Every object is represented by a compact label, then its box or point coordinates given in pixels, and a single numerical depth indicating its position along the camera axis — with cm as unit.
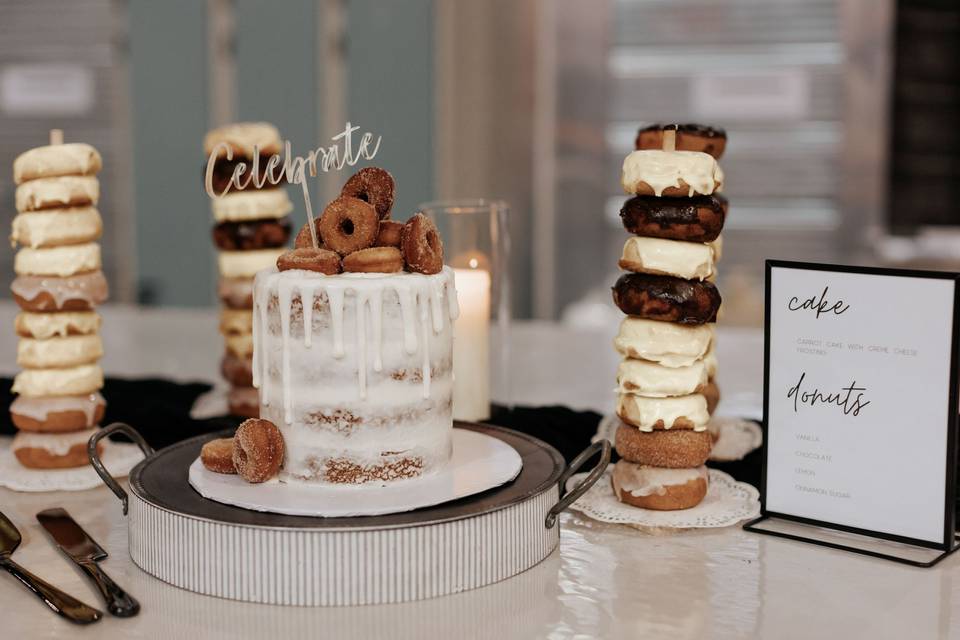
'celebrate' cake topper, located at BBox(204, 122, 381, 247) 113
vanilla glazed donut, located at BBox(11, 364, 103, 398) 134
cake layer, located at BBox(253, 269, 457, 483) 106
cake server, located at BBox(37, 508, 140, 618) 95
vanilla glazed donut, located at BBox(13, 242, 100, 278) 132
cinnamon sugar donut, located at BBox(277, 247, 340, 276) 108
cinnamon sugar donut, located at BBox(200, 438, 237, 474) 110
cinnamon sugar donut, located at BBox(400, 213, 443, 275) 109
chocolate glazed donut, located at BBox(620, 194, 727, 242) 113
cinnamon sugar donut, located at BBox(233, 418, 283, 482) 106
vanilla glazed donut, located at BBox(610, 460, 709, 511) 118
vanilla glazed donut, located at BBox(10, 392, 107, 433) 133
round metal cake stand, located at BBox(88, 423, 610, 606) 96
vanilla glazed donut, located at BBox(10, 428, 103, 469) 133
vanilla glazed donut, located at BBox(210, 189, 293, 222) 153
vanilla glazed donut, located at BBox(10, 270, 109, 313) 132
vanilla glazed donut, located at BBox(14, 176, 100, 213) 130
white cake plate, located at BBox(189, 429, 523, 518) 100
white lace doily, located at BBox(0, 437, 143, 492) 129
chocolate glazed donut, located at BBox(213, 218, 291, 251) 153
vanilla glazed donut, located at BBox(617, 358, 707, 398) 116
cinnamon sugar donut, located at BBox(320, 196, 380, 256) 109
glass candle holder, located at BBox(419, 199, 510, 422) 149
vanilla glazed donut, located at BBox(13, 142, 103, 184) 131
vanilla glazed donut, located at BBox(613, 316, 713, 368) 115
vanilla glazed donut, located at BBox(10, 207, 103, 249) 131
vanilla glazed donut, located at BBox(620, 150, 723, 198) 112
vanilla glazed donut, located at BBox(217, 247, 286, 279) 154
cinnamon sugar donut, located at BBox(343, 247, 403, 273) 108
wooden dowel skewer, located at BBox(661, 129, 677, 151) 115
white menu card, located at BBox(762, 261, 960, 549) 107
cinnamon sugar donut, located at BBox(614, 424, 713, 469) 117
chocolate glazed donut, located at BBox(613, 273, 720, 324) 114
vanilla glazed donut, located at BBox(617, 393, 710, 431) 117
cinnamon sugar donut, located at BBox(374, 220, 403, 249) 112
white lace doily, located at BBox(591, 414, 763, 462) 142
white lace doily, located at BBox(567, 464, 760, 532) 115
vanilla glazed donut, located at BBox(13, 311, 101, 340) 133
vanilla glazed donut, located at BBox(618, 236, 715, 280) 114
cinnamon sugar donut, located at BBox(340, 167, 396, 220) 115
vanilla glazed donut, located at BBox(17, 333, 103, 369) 133
